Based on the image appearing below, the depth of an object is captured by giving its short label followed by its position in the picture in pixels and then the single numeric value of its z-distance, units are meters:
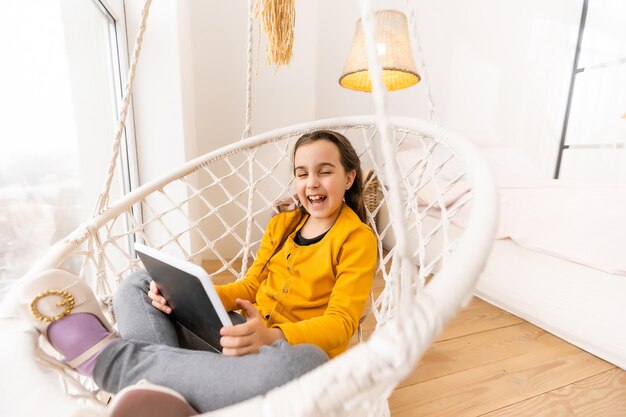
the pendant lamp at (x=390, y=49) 1.64
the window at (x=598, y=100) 1.84
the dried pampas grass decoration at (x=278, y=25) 0.76
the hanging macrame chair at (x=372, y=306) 0.25
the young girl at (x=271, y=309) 0.39
